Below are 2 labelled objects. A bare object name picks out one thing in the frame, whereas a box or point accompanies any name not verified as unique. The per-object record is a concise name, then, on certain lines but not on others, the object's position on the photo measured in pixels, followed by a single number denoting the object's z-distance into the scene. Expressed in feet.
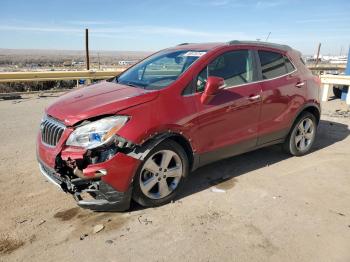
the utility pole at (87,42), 52.13
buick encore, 12.10
